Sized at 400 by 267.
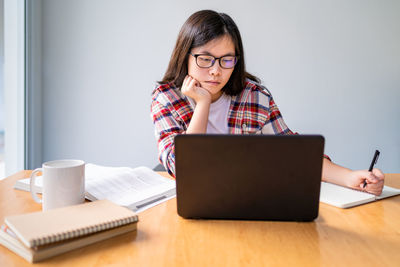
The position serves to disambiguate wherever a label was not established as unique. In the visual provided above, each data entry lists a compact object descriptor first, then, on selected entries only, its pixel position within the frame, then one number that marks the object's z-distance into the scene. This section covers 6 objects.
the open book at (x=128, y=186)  0.84
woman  1.22
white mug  0.72
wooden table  0.55
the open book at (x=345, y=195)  0.85
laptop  0.65
